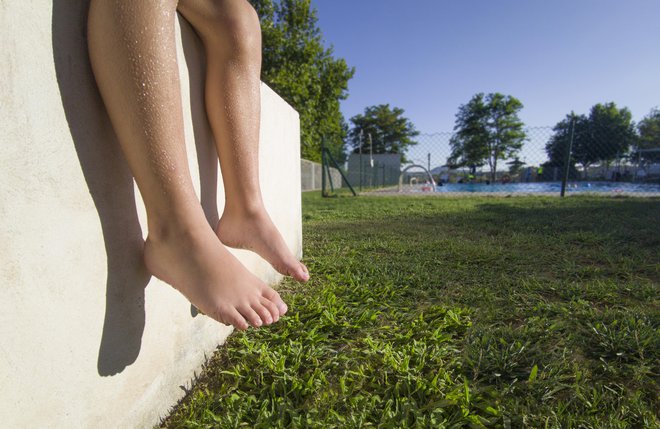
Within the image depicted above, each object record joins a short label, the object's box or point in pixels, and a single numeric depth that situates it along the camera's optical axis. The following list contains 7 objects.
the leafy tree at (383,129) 38.81
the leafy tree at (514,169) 19.47
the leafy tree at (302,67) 12.44
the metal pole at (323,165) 6.89
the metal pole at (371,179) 16.08
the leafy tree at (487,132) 34.62
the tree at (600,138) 14.33
